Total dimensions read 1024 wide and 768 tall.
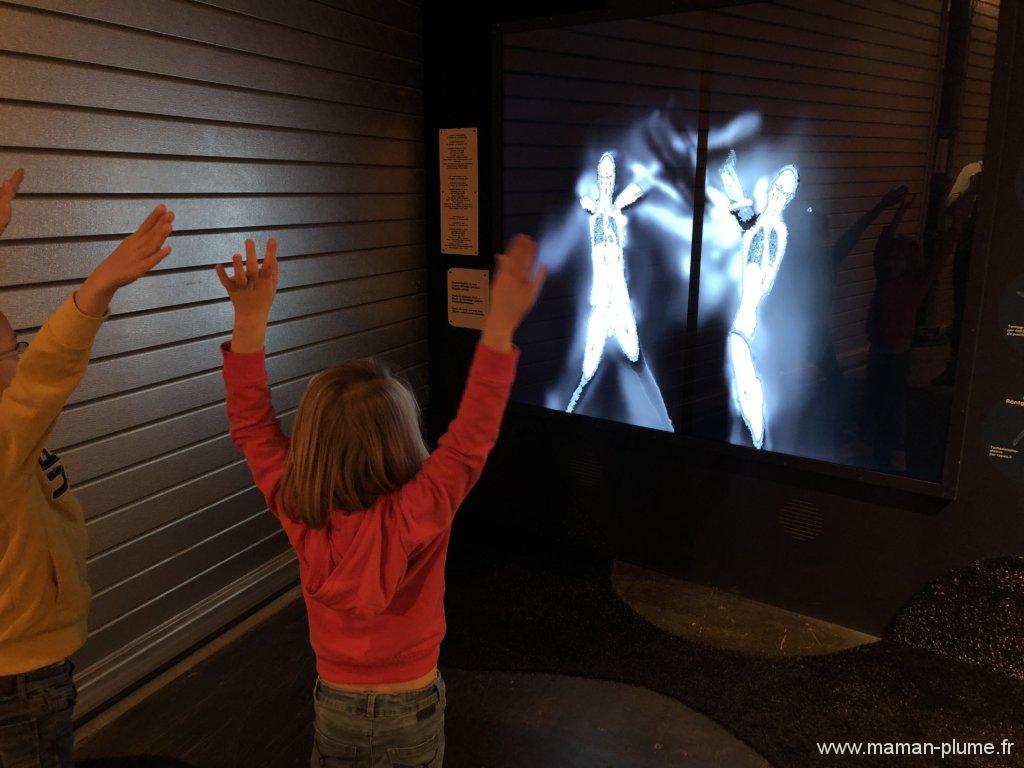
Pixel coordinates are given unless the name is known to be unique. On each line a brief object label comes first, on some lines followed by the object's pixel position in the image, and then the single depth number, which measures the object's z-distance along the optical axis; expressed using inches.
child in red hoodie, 52.2
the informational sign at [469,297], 158.2
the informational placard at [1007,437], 109.0
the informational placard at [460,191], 154.8
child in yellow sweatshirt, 50.0
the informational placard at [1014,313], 106.3
